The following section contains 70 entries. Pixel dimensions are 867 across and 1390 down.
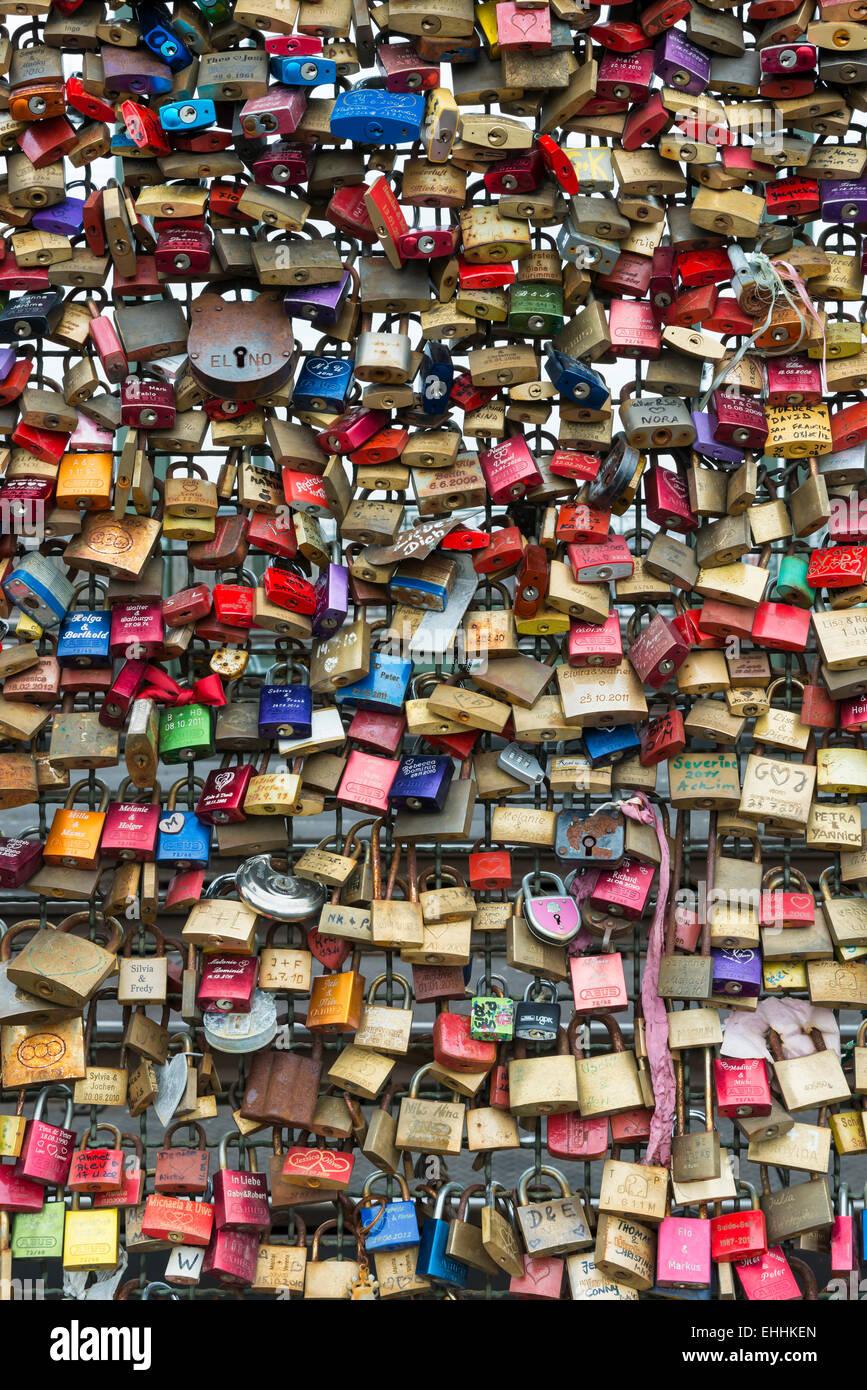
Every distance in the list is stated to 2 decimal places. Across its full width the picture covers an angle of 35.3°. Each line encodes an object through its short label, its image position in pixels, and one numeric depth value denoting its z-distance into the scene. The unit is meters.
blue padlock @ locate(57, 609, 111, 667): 2.95
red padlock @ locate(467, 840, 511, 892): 2.94
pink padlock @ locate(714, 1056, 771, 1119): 2.86
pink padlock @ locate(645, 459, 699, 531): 2.90
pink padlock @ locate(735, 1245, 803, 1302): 2.86
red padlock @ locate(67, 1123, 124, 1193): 2.89
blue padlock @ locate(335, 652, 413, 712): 2.92
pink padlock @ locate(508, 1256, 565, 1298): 2.89
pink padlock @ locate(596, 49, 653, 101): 2.84
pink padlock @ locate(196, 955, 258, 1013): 2.92
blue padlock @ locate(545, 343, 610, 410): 2.82
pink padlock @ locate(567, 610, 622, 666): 2.89
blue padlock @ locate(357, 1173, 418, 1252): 2.86
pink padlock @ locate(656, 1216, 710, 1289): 2.84
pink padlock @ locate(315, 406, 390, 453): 2.89
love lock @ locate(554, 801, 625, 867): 2.88
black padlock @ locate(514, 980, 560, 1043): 2.89
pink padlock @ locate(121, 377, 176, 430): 2.91
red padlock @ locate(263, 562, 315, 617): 2.90
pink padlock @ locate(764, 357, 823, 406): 2.90
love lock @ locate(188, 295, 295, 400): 2.90
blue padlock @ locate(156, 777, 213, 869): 2.93
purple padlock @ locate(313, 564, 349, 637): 2.87
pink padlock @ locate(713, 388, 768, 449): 2.87
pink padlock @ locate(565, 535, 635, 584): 2.89
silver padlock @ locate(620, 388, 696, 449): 2.86
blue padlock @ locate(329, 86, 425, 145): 2.76
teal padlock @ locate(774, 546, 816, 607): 2.93
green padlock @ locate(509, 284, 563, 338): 2.88
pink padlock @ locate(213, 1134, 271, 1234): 2.89
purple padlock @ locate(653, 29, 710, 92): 2.80
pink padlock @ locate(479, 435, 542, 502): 2.89
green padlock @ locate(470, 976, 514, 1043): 2.89
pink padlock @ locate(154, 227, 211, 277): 2.89
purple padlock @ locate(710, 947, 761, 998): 2.90
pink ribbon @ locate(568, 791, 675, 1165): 2.89
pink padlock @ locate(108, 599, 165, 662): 2.94
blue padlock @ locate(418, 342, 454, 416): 2.87
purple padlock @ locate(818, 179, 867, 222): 2.87
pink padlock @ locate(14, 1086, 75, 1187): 2.90
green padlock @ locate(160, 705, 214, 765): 2.95
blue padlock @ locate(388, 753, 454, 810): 2.88
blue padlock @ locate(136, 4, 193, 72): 2.85
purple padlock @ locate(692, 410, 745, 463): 2.90
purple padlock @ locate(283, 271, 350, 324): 2.88
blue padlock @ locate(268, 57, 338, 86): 2.80
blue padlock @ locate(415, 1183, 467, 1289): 2.86
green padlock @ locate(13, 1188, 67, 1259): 2.92
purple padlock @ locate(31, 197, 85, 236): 2.92
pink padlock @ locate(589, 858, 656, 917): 2.90
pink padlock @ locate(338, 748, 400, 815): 2.89
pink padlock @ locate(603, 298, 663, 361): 2.87
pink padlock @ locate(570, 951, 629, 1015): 2.89
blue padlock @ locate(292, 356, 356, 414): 2.91
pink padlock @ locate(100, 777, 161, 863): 2.92
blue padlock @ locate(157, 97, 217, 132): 2.83
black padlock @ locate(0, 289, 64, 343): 2.90
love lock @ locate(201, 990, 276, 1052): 2.92
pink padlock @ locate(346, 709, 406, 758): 2.93
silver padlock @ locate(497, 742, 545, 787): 2.92
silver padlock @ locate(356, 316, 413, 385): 2.86
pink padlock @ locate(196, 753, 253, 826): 2.92
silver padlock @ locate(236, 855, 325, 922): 2.91
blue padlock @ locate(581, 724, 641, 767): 2.93
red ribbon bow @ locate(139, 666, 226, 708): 2.94
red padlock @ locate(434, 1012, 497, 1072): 2.88
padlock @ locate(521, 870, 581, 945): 2.87
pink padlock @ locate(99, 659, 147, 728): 2.94
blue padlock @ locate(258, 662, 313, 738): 2.91
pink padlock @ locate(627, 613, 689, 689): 2.85
